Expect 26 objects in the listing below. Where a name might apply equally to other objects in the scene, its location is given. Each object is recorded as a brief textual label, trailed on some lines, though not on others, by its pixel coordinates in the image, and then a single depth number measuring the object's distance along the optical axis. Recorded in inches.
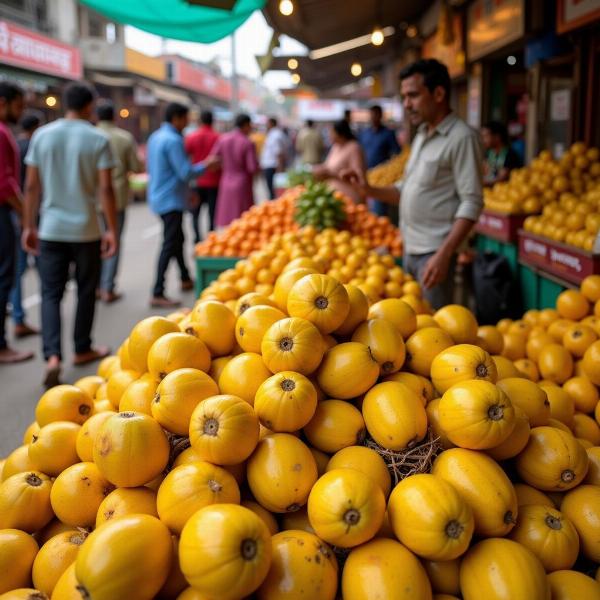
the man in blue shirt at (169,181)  278.8
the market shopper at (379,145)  478.3
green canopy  180.5
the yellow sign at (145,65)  927.0
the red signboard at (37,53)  595.5
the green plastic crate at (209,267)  211.5
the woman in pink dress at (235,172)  346.3
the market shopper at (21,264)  238.8
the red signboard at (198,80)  1181.7
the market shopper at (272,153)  576.4
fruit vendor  140.7
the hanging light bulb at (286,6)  243.8
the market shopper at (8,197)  203.5
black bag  212.7
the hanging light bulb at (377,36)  367.2
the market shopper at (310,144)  584.1
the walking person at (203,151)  366.6
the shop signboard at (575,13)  195.9
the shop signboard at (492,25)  258.4
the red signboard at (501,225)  216.4
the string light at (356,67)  602.2
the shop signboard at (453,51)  363.3
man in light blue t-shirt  185.2
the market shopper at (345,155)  266.7
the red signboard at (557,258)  152.6
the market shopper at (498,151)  304.8
